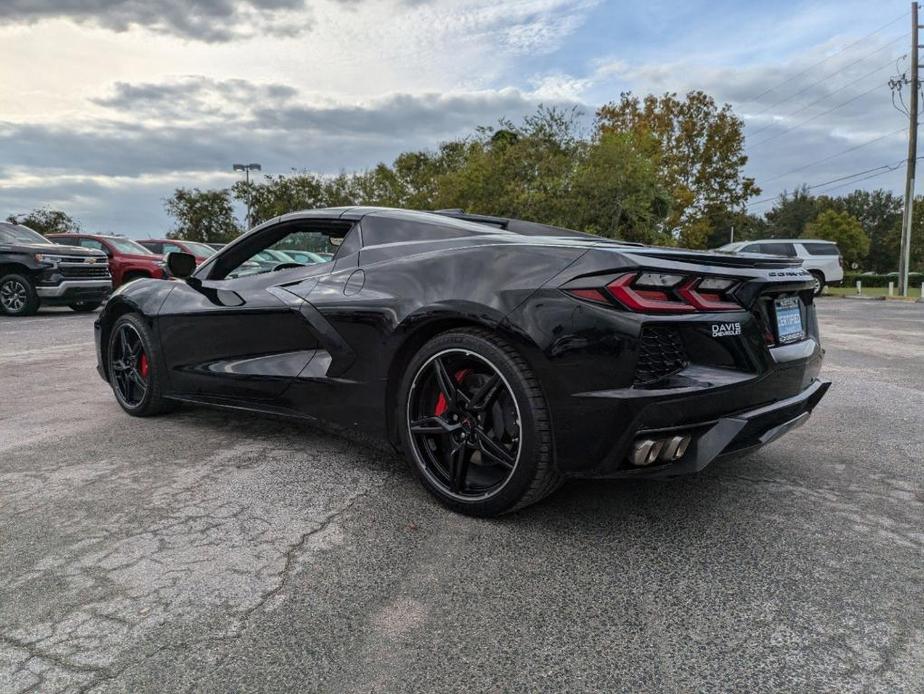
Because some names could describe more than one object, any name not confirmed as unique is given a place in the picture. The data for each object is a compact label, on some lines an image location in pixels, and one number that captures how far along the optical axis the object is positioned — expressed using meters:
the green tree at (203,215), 49.47
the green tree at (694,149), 36.19
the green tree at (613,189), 24.09
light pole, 38.97
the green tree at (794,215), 78.62
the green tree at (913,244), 67.19
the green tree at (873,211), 77.31
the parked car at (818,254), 22.17
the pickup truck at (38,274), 12.61
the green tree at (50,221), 48.22
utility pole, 25.42
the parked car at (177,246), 16.77
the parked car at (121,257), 15.11
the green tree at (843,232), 62.59
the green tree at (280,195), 43.44
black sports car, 2.37
